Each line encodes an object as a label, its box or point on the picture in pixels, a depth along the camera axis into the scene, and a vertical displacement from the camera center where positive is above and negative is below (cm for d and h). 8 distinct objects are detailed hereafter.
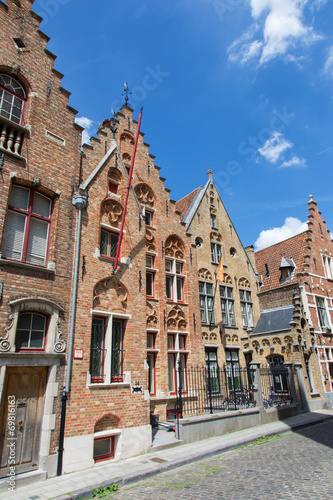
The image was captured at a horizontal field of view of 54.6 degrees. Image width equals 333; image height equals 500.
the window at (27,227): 880 +408
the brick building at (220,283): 1814 +541
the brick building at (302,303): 1833 +415
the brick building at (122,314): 928 +220
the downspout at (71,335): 818 +113
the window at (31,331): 827 +118
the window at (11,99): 965 +802
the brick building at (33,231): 798 +401
